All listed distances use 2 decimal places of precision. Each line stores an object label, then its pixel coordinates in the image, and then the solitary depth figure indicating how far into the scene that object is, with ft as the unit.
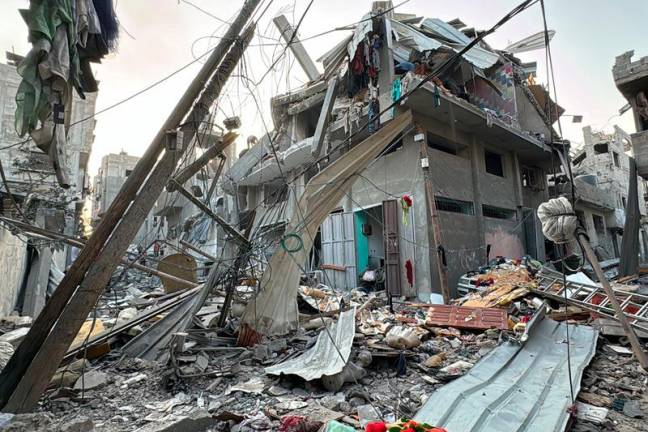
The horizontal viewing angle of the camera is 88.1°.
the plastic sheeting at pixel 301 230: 18.98
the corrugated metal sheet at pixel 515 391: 9.65
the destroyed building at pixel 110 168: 119.44
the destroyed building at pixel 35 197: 22.82
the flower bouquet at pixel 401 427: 7.09
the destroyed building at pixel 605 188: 60.08
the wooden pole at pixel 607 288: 10.33
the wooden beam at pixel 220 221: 15.35
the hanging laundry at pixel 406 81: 29.88
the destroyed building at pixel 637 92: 28.22
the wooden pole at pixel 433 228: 28.89
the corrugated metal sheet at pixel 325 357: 13.23
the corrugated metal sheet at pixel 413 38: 32.89
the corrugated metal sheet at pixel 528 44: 40.80
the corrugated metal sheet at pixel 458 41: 33.35
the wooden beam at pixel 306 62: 43.32
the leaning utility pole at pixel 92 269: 9.75
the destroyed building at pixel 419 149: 32.73
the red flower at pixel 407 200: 31.71
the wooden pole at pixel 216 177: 17.52
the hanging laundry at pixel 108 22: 12.46
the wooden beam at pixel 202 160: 14.51
